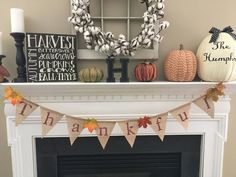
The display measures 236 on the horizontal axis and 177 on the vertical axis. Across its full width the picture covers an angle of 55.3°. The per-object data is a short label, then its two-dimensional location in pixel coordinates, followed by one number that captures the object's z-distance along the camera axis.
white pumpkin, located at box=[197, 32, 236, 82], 1.16
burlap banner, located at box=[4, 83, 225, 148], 1.12
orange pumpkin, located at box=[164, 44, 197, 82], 1.18
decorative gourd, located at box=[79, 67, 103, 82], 1.15
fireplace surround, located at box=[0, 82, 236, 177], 1.20
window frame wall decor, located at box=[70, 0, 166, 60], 1.24
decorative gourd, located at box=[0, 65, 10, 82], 1.15
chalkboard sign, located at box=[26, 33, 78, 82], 1.17
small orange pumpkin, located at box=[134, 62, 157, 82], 1.18
